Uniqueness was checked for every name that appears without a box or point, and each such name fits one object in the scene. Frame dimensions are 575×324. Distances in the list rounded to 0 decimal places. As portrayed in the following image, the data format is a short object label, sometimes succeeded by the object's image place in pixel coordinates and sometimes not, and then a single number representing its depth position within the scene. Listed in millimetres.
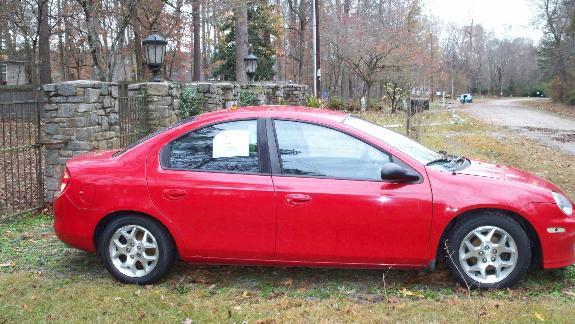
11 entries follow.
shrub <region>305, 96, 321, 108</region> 21411
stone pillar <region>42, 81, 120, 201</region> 7215
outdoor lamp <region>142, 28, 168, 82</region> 10227
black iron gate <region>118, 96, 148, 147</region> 8389
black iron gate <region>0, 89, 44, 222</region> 6684
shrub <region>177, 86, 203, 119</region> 11102
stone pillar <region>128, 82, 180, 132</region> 9500
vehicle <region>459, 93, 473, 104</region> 64250
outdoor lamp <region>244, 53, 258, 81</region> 19906
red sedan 4145
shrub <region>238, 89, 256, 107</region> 15539
